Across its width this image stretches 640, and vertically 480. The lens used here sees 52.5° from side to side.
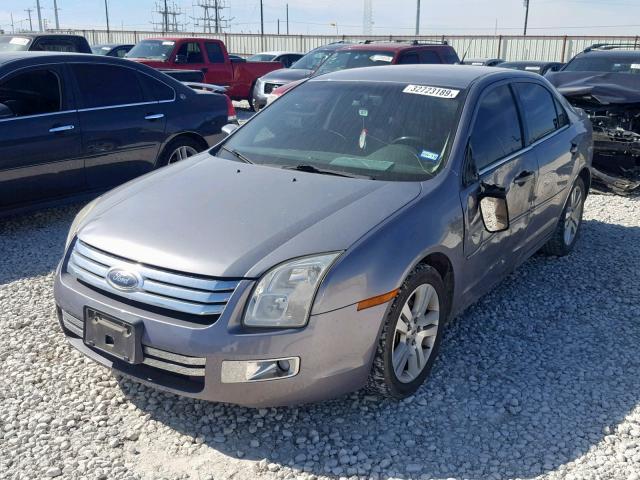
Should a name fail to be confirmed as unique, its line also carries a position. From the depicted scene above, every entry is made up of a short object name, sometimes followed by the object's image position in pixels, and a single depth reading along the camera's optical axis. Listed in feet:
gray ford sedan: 8.89
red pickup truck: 49.39
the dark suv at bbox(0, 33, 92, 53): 35.94
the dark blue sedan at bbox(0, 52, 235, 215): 18.48
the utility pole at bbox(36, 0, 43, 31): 229.45
